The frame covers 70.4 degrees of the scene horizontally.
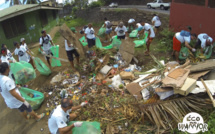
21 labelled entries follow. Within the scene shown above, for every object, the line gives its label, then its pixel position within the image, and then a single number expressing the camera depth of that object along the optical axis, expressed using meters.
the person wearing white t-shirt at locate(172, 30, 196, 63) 5.11
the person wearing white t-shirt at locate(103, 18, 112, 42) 8.62
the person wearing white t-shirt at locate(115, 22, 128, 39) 6.61
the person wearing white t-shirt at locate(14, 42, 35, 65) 5.54
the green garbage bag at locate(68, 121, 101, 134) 2.72
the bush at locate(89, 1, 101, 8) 18.96
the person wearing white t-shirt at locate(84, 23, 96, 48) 6.62
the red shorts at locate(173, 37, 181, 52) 5.33
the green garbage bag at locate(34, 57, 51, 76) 5.29
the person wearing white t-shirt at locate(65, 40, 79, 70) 5.32
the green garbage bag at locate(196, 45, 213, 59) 5.02
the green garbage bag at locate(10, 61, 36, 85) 4.43
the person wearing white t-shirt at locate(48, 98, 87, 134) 2.56
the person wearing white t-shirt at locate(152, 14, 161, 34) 8.84
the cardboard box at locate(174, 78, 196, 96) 3.28
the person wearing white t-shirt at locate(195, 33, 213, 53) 4.81
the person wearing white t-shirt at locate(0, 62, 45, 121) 3.18
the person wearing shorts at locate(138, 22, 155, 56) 6.03
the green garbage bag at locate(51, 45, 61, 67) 5.87
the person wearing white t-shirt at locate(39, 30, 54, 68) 5.57
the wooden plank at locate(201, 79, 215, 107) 3.15
